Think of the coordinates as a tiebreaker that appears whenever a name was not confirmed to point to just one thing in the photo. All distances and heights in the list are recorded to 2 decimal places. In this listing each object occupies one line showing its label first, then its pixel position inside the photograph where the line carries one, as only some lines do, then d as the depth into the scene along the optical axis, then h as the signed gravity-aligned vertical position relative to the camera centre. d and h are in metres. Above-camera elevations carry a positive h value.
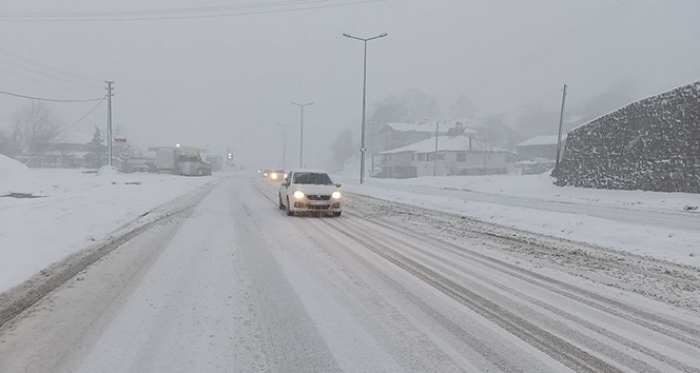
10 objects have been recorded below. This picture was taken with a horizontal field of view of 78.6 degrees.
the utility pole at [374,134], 112.56 +7.59
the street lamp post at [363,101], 38.03 +5.67
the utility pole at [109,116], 43.91 +3.80
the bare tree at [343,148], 120.69 +3.84
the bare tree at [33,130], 87.75 +4.30
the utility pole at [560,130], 33.08 +3.34
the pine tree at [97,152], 85.50 +0.19
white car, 14.12 -1.23
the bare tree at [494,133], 100.28 +9.01
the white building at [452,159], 70.51 +1.10
